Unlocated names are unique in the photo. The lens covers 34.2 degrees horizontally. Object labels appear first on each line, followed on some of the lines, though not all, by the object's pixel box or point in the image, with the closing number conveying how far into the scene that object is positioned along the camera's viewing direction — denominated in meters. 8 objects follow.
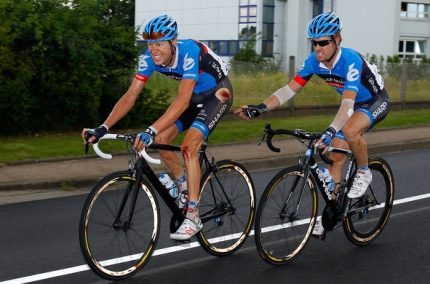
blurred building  49.66
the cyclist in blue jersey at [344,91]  5.66
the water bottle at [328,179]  5.84
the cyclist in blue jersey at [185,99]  5.29
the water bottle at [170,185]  5.49
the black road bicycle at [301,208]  5.48
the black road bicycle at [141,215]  4.94
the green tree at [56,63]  11.87
